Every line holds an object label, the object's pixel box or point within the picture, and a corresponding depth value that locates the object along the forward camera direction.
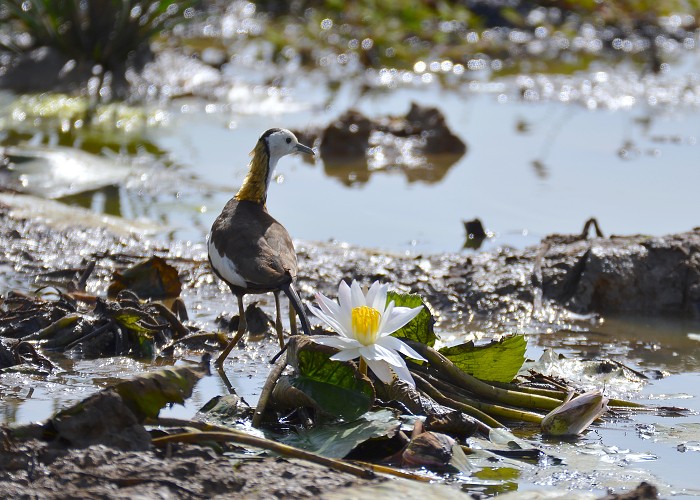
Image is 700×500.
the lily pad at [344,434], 7.03
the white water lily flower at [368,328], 7.24
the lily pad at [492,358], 8.12
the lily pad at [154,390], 6.82
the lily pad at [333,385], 7.36
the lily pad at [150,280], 10.74
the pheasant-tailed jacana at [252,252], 8.55
